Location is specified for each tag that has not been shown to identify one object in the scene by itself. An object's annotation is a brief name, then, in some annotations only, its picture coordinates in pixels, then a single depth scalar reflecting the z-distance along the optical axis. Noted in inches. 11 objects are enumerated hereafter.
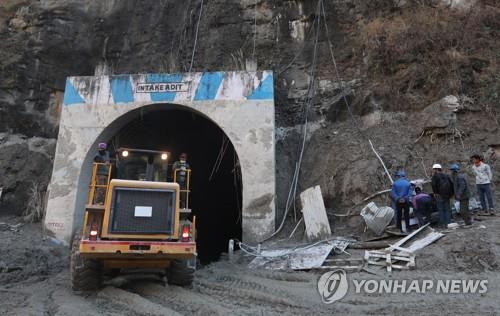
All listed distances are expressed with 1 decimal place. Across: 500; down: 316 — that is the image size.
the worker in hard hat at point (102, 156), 331.9
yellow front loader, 275.0
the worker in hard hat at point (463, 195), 348.8
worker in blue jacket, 366.6
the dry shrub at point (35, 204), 516.7
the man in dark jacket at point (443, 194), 355.6
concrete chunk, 420.5
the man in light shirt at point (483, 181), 369.7
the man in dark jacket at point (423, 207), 362.6
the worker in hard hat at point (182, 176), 341.4
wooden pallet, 301.3
